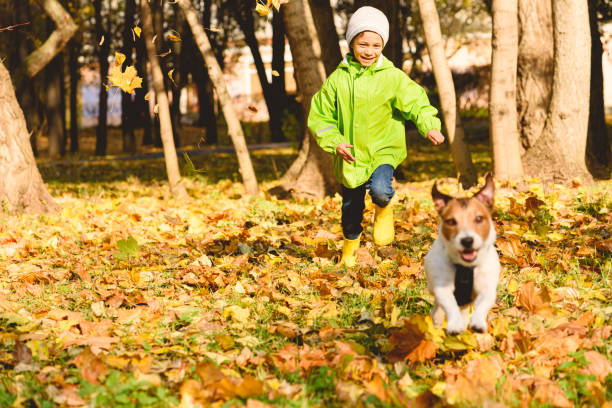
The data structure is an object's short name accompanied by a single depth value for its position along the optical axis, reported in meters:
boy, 4.31
